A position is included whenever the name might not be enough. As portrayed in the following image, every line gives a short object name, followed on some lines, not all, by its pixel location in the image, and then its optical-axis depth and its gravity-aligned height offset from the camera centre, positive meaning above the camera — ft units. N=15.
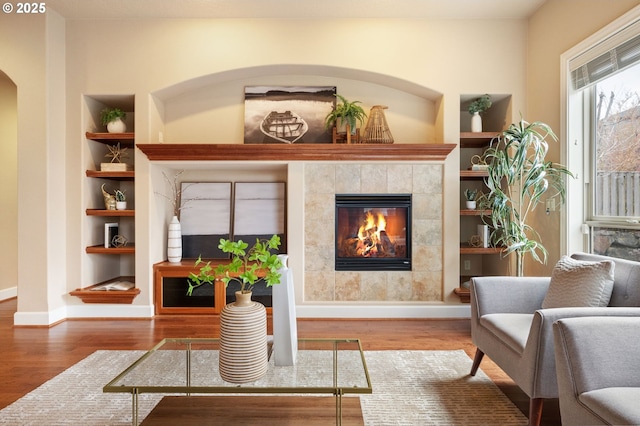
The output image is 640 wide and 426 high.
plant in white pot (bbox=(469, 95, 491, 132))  12.77 +3.54
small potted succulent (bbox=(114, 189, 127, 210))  12.93 +0.40
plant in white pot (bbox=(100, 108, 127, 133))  12.88 +3.22
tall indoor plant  10.40 +0.95
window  8.79 +1.79
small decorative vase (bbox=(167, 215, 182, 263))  13.38 -1.07
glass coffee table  5.21 -2.45
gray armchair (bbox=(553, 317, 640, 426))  4.69 -1.94
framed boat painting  13.53 +3.59
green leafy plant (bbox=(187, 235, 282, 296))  5.57 -0.80
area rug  6.57 -3.64
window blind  8.52 +3.80
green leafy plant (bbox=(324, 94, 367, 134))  12.66 +3.30
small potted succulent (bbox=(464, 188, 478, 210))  12.94 +0.44
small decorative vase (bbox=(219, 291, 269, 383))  5.47 -1.97
